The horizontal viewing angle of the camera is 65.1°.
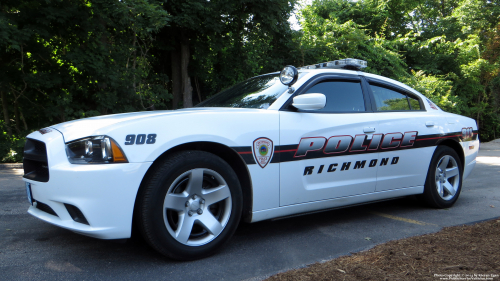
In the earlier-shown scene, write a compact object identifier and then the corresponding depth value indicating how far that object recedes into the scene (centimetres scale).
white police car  263
